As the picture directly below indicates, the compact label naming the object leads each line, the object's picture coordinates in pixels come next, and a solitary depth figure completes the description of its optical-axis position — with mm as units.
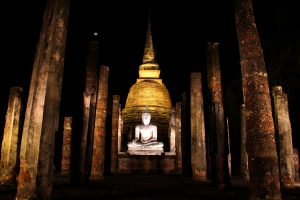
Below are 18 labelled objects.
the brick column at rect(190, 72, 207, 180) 15953
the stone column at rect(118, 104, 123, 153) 25288
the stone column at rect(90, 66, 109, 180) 14789
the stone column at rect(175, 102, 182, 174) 22305
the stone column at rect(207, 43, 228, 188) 11281
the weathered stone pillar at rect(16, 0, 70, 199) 6781
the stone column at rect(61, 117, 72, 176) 21255
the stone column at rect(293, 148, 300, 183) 15688
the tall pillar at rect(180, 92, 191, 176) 17875
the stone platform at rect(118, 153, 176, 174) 22734
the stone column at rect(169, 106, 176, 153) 25609
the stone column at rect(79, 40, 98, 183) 11867
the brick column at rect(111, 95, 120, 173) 20328
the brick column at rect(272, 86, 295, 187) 13062
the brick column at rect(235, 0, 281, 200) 6801
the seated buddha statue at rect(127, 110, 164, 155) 24798
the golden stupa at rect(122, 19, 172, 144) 33250
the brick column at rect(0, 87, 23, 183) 13023
